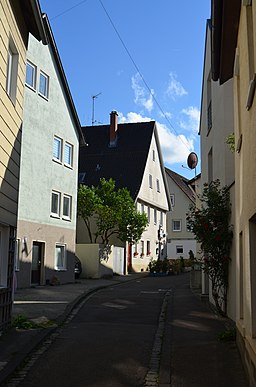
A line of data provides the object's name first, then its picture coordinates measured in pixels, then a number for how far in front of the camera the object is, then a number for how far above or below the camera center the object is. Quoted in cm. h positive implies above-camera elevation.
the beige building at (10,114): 909 +281
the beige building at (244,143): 640 +177
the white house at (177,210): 5409 +596
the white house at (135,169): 3947 +775
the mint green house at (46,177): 2186 +406
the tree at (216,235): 1270 +79
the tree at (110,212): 3194 +334
